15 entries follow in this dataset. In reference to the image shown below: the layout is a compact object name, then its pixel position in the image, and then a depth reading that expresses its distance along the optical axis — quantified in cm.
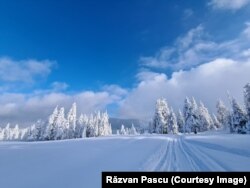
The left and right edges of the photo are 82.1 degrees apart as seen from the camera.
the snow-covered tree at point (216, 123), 6204
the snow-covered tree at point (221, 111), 5988
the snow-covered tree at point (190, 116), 4793
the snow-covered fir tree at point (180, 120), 6315
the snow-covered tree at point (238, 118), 3641
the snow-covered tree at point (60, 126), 4756
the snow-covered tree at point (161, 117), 4905
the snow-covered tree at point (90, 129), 5699
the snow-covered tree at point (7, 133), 9718
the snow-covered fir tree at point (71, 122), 5362
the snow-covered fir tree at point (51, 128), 4715
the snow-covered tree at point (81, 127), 5469
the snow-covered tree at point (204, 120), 5849
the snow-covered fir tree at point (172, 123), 5075
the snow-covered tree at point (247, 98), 3345
